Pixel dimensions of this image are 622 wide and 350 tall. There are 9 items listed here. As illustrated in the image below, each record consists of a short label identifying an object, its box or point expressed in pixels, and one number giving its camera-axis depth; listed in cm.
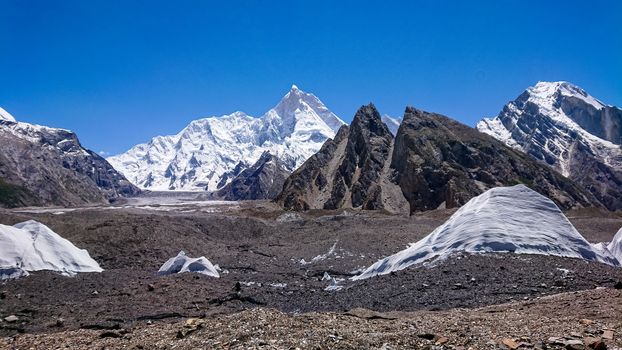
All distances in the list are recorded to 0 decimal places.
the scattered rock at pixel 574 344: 945
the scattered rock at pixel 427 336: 1087
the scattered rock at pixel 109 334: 1420
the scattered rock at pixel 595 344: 936
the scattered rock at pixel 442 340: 1043
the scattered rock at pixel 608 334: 998
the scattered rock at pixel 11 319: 1865
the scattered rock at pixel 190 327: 1252
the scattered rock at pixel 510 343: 979
